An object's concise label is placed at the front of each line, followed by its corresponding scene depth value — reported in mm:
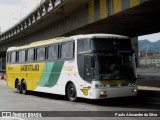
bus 15383
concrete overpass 20114
